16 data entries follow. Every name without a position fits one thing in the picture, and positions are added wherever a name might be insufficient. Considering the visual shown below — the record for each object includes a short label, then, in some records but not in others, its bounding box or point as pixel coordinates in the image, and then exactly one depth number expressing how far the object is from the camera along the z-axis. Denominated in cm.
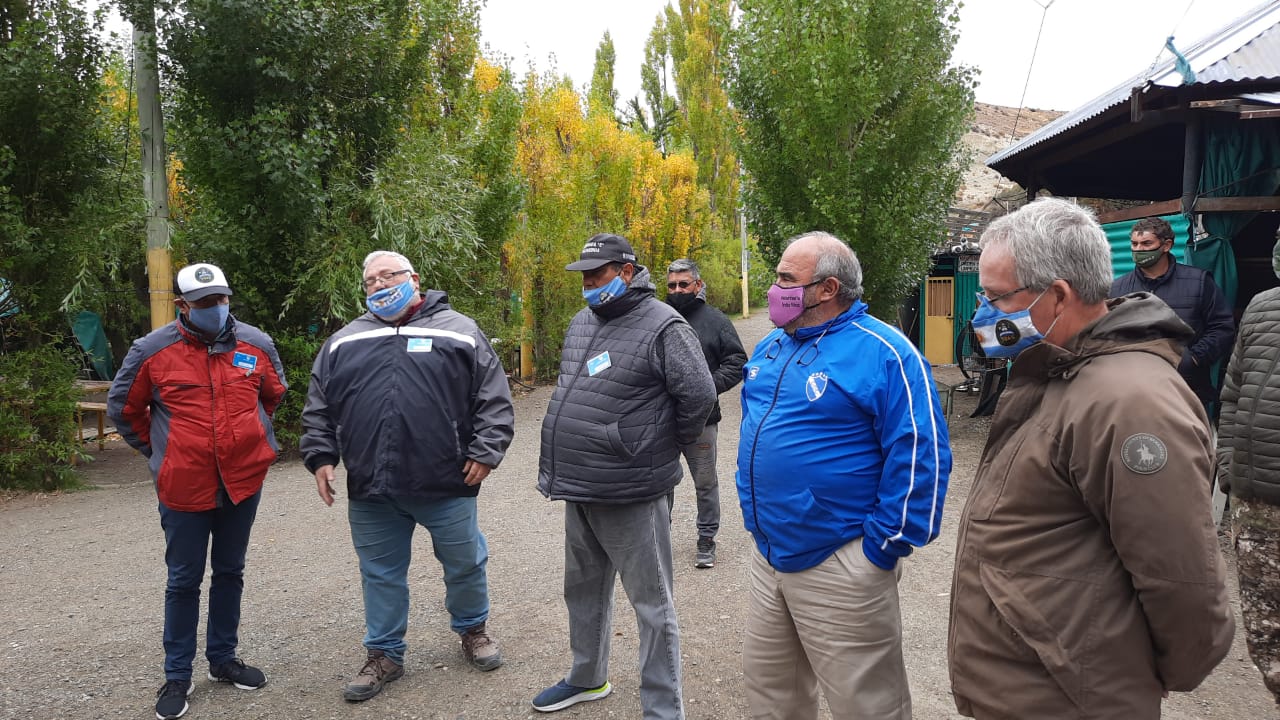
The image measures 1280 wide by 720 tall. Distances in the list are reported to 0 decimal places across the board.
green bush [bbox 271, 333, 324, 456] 998
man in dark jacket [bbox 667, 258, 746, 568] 549
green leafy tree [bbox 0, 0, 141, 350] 832
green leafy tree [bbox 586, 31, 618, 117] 3297
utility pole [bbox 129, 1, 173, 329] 940
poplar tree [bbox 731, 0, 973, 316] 1150
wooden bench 1012
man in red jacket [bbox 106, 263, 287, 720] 375
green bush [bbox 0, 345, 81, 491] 840
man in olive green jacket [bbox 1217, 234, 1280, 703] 301
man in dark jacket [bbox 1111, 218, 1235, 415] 585
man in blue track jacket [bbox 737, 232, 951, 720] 252
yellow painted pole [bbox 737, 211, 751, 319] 3302
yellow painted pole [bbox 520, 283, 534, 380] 1602
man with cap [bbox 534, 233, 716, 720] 342
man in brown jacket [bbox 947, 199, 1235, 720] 171
